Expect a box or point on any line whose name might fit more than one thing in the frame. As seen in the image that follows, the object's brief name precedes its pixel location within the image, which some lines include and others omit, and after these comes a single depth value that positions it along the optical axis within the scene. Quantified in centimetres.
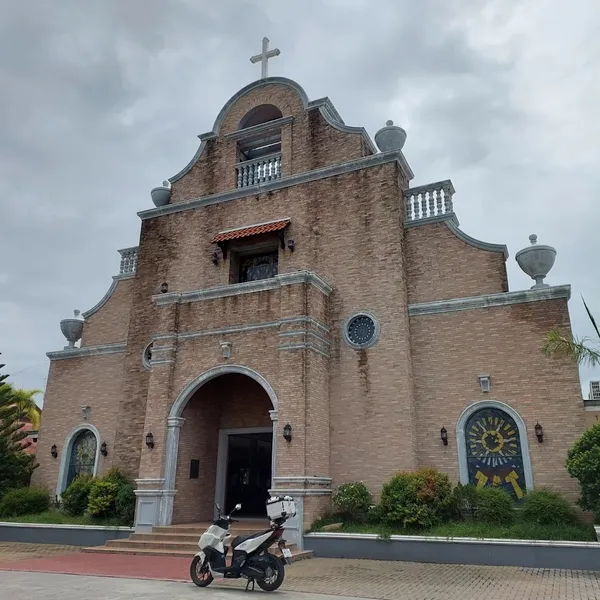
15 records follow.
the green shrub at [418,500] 1137
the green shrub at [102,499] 1427
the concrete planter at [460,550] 985
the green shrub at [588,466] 1016
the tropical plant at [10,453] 1675
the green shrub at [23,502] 1551
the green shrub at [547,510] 1087
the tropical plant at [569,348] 1096
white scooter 811
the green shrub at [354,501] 1238
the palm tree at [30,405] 2431
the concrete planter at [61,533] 1355
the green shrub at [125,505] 1403
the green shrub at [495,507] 1118
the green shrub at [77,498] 1487
